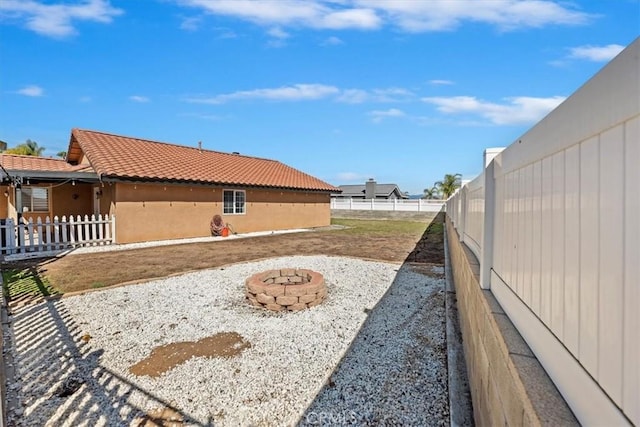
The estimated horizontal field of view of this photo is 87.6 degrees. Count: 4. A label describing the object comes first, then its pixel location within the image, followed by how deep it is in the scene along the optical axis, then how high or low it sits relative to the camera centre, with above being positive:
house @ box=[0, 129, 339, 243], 12.82 +0.78
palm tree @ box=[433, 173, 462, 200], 44.99 +2.86
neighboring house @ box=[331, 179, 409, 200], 46.75 +2.11
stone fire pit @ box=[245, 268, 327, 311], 5.55 -1.50
